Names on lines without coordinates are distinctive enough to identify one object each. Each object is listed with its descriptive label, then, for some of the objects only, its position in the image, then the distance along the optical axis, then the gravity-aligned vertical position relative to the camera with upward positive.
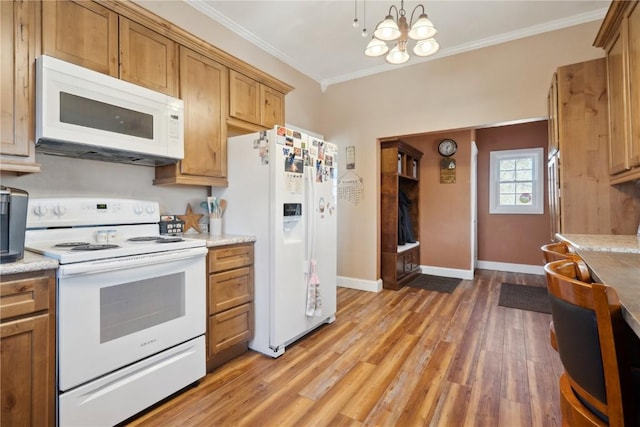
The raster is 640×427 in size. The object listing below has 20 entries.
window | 5.12 +0.56
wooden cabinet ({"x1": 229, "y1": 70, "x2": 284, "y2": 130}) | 2.62 +1.04
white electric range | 1.41 -0.48
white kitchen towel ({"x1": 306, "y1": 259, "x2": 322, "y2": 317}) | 2.58 -0.68
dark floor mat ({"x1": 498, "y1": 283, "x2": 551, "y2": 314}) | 3.43 -1.03
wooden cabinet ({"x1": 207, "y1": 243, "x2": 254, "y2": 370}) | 2.10 -0.63
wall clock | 4.83 +1.07
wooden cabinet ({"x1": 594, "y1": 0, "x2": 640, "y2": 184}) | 1.78 +0.82
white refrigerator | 2.31 -0.05
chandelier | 1.94 +1.19
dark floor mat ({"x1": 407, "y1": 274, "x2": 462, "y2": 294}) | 4.20 -1.00
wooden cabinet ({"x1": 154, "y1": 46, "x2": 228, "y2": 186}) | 2.26 +0.71
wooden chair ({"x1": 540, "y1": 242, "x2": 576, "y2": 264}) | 1.42 -0.19
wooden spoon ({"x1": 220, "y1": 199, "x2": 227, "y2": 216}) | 2.56 +0.09
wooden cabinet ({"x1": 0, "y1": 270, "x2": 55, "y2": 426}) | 1.24 -0.56
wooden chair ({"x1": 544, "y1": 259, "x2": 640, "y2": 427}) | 0.70 -0.35
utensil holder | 2.46 -0.09
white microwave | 1.57 +0.58
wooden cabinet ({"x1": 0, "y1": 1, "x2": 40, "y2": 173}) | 1.47 +0.65
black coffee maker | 1.30 -0.03
